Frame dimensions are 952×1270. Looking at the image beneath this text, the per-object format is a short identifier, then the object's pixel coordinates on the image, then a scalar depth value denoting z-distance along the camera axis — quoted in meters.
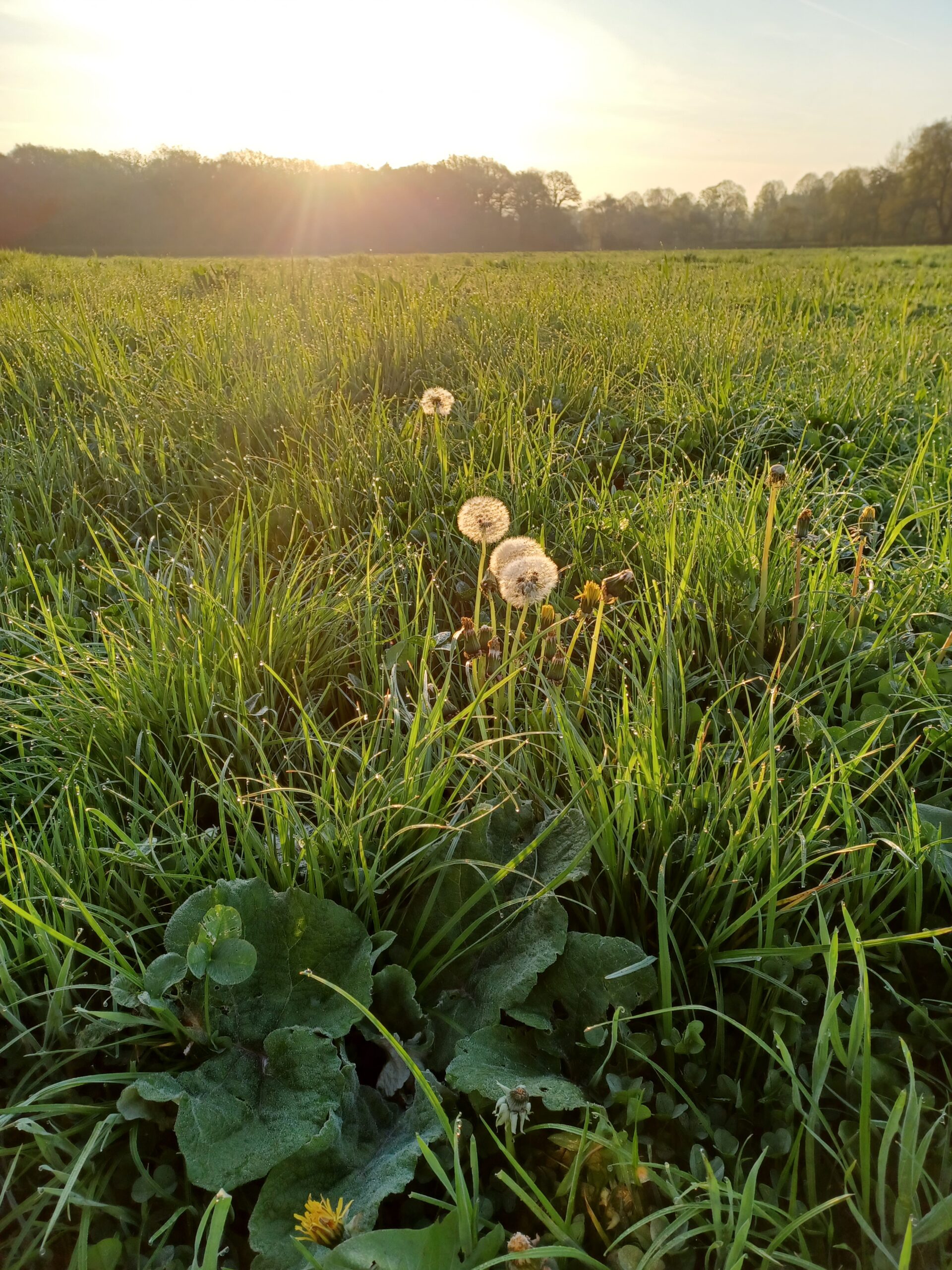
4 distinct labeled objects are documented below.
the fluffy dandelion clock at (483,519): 0.77
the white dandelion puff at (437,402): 1.00
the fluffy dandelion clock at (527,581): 0.66
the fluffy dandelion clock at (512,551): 0.73
